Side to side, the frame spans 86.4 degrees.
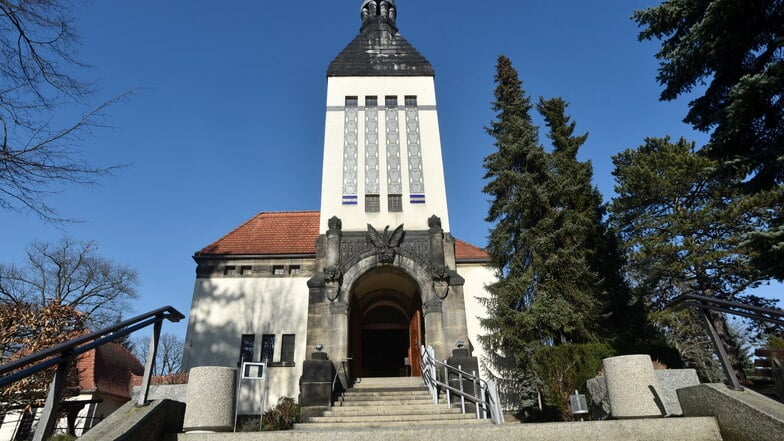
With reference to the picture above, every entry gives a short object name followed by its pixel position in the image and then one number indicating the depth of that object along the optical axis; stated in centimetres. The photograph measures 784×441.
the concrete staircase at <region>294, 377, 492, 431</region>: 951
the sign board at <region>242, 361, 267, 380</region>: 1505
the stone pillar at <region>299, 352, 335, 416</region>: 1114
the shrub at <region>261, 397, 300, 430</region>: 1215
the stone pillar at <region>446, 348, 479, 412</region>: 1214
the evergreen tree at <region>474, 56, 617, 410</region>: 1356
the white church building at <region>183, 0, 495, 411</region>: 1484
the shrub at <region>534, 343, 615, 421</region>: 1170
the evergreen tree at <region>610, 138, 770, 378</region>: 1823
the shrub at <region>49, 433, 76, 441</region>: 1190
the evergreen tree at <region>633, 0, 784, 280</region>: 716
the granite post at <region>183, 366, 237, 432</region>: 545
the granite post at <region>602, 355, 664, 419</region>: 553
